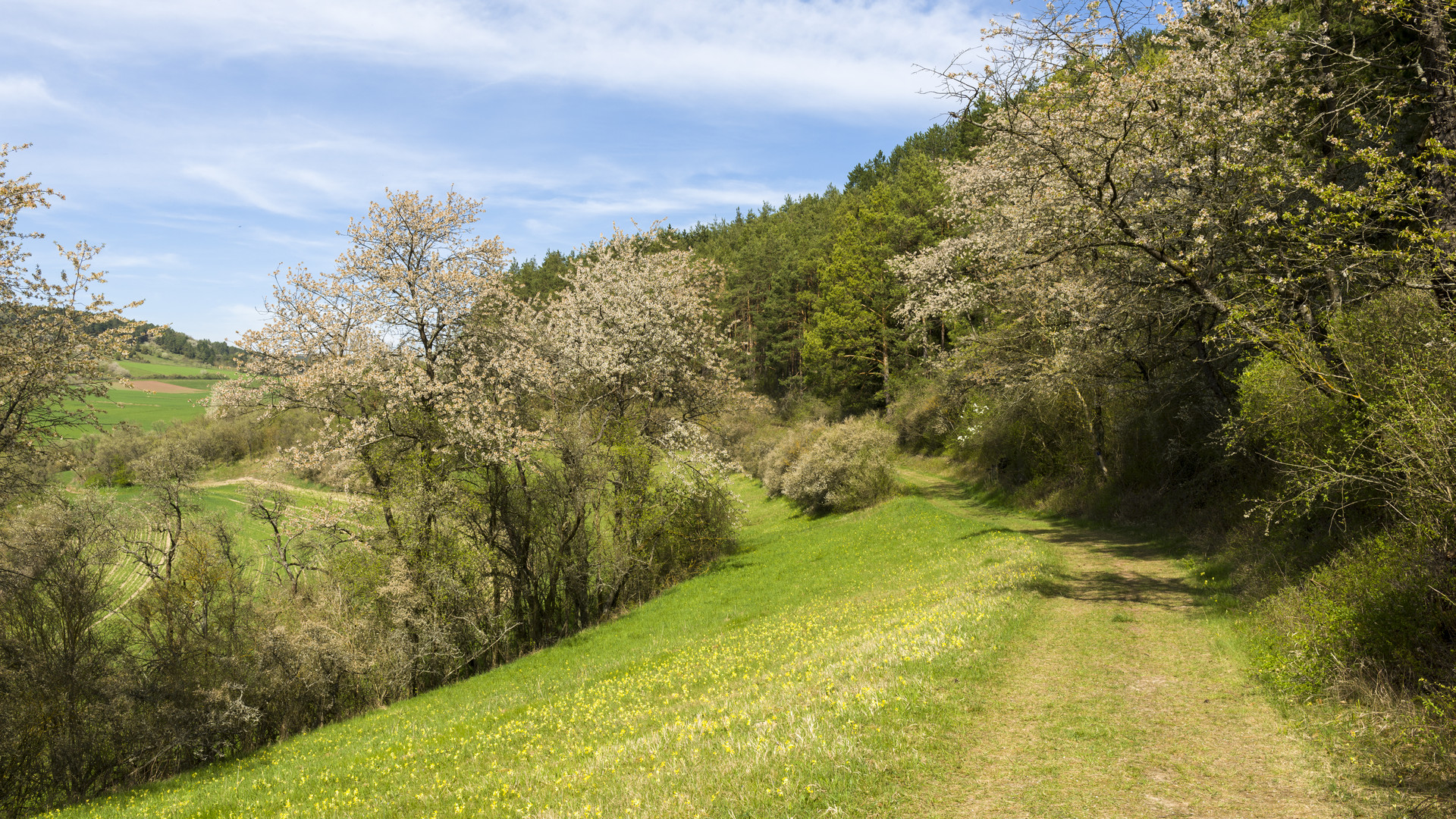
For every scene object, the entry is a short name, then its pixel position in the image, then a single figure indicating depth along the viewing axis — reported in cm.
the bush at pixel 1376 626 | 750
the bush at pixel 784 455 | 4531
